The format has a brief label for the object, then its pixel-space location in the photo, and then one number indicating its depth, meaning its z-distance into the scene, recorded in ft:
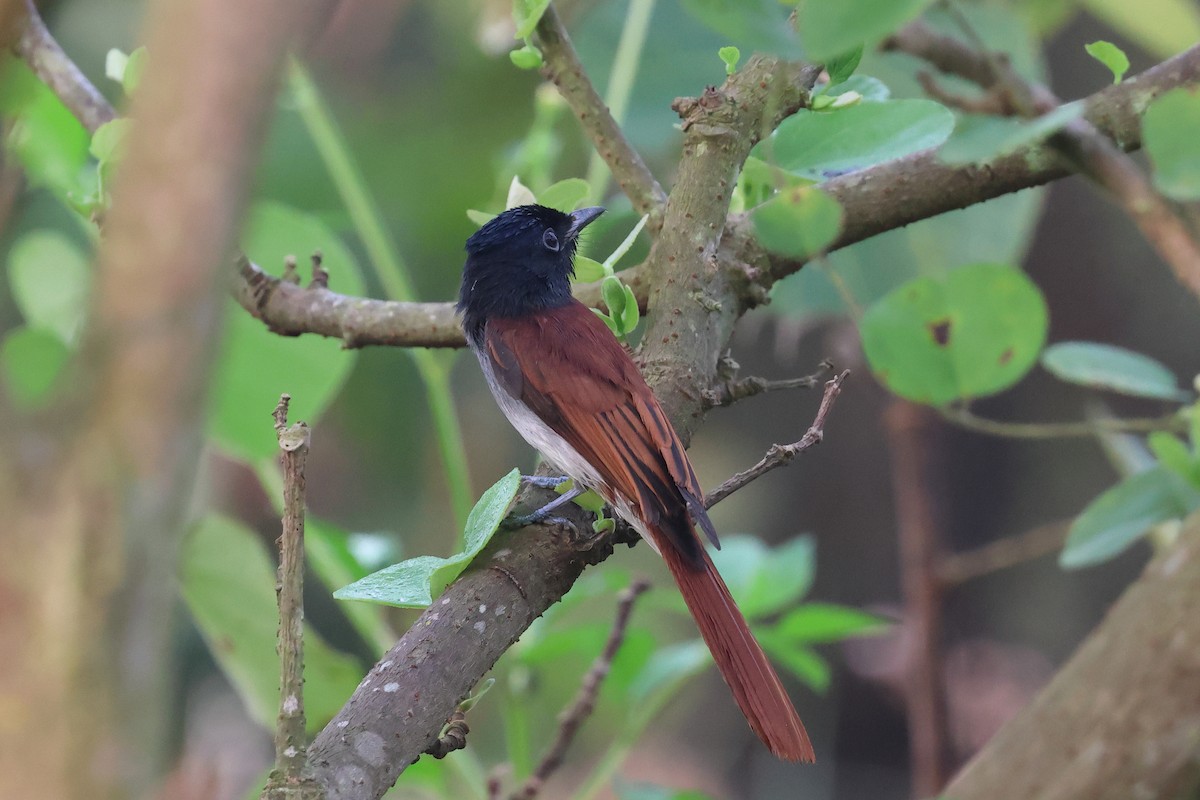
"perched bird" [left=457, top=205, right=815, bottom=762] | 18.34
